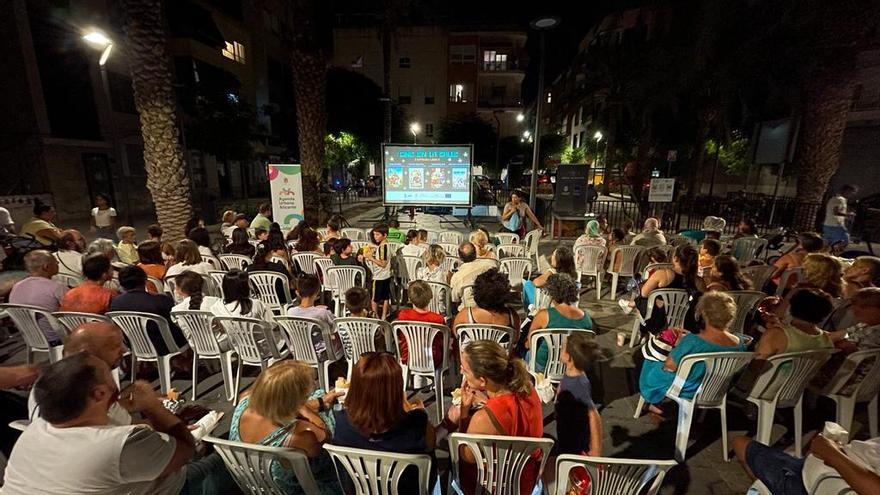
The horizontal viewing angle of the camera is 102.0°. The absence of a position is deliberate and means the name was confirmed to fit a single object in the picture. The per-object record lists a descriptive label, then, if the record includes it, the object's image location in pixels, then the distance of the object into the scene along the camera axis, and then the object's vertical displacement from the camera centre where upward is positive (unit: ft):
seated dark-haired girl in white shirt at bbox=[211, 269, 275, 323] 11.14 -3.92
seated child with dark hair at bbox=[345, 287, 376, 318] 10.77 -3.81
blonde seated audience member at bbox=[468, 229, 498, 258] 17.25 -3.19
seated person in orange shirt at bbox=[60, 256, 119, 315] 11.18 -3.80
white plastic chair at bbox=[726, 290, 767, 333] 12.25 -4.21
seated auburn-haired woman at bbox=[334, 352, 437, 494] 5.69 -3.90
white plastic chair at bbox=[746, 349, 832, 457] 8.26 -4.89
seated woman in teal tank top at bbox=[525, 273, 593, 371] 9.75 -3.71
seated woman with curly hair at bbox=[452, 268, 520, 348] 10.35 -3.67
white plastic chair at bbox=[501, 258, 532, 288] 17.66 -4.59
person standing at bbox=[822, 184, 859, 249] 22.26 -2.45
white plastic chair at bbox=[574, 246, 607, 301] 19.85 -4.69
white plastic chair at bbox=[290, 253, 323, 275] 18.22 -4.52
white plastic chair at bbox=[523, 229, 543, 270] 23.35 -4.24
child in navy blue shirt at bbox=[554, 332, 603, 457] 6.73 -4.35
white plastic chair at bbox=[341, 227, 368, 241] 25.62 -4.28
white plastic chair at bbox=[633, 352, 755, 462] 8.38 -5.00
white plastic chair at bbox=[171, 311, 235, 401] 10.61 -5.09
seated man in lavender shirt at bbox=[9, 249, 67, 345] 11.34 -3.86
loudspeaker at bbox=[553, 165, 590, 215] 34.60 -1.30
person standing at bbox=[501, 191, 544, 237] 27.94 -2.99
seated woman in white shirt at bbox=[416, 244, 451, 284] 15.75 -3.90
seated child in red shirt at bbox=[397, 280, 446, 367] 10.41 -4.02
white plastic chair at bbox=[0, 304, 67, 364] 10.86 -4.80
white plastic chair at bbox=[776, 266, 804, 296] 14.85 -4.04
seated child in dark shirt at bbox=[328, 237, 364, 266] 16.66 -3.74
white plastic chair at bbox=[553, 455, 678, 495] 5.00 -4.23
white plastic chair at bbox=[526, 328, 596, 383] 9.54 -4.69
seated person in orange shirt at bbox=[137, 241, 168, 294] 14.67 -3.60
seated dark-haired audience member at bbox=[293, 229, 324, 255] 19.54 -3.75
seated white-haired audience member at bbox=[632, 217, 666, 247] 20.81 -3.45
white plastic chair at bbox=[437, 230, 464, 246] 24.53 -4.22
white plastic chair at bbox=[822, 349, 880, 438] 8.60 -5.04
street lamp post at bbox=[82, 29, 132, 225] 28.01 +5.58
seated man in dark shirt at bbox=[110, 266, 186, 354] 10.79 -3.90
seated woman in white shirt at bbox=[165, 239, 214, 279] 14.16 -3.53
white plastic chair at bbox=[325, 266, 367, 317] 16.25 -4.75
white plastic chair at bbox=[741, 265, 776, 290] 15.87 -4.16
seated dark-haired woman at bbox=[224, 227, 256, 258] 18.35 -3.74
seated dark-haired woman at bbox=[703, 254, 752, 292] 12.73 -3.47
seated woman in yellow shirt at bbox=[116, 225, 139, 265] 17.39 -3.64
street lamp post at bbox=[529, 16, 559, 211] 23.15 +7.71
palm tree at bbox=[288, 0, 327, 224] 28.78 +7.06
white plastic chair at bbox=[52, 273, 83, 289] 14.51 -4.51
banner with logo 28.50 -1.69
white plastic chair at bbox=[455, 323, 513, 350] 9.79 -4.32
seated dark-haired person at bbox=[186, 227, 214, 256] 17.91 -3.31
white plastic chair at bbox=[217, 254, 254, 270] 17.47 -4.27
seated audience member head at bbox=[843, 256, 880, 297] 11.94 -3.14
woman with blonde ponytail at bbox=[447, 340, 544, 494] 6.00 -3.85
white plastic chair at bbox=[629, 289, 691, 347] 12.73 -4.46
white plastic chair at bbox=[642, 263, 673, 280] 13.95 -3.60
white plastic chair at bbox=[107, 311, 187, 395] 10.39 -4.95
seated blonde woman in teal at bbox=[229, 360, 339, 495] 5.82 -4.11
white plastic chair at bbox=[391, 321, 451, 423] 10.05 -4.91
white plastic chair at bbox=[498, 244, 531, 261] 20.85 -4.30
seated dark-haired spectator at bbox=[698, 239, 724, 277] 16.44 -3.48
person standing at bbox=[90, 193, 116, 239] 22.58 -2.83
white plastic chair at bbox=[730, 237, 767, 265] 20.43 -3.97
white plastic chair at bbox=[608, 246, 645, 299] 19.45 -4.48
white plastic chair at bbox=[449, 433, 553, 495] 5.46 -4.38
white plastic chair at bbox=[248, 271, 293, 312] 14.90 -4.71
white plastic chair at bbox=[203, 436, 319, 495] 5.38 -4.49
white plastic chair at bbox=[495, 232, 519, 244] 23.83 -4.13
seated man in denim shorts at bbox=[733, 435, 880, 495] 5.09 -4.38
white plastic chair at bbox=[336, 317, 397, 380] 10.18 -4.58
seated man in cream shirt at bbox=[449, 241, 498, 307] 14.17 -3.87
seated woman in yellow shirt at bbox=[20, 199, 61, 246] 19.56 -3.23
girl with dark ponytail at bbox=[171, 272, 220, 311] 11.19 -3.69
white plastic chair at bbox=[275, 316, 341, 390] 10.33 -4.97
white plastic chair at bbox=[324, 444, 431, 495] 5.19 -4.32
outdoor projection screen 33.32 +0.00
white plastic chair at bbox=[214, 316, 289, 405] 10.49 -5.00
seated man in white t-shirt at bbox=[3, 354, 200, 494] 4.68 -3.61
